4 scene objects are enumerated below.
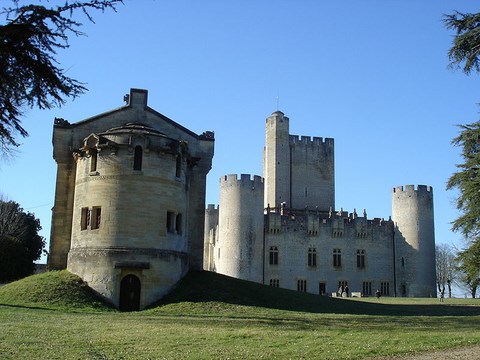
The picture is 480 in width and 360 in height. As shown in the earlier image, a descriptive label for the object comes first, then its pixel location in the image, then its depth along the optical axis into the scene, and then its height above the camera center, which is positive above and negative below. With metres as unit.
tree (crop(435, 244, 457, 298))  73.99 +5.24
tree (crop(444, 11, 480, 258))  19.48 +4.04
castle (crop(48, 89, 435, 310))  27.45 +4.64
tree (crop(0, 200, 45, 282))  44.56 +4.30
